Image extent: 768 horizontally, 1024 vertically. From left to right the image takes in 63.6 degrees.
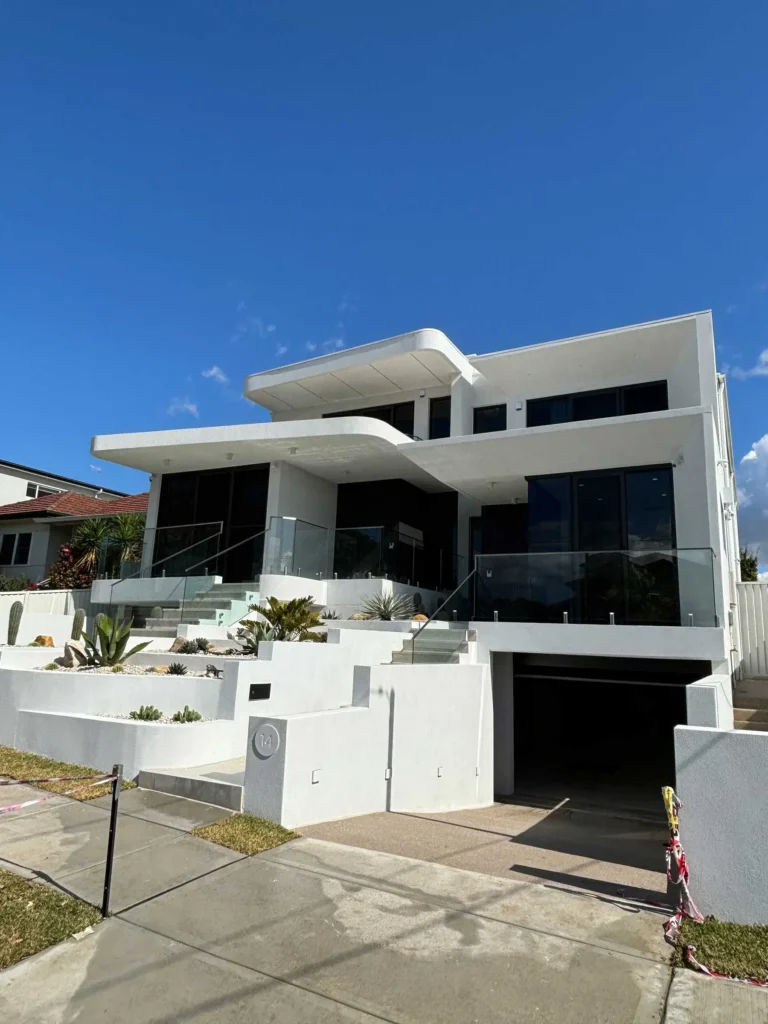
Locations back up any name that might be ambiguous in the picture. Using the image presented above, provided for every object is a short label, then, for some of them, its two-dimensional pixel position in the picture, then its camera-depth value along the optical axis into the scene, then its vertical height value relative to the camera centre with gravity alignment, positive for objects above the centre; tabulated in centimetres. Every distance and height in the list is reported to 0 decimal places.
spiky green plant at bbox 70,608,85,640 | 1330 -3
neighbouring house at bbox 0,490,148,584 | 2469 +377
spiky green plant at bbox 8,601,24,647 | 1355 -6
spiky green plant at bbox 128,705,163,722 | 862 -124
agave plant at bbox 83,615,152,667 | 1060 -37
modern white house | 1084 +262
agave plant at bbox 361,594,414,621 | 1405 +55
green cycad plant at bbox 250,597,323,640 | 1141 +17
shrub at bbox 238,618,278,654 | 1128 -12
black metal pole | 439 -150
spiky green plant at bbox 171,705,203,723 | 859 -124
